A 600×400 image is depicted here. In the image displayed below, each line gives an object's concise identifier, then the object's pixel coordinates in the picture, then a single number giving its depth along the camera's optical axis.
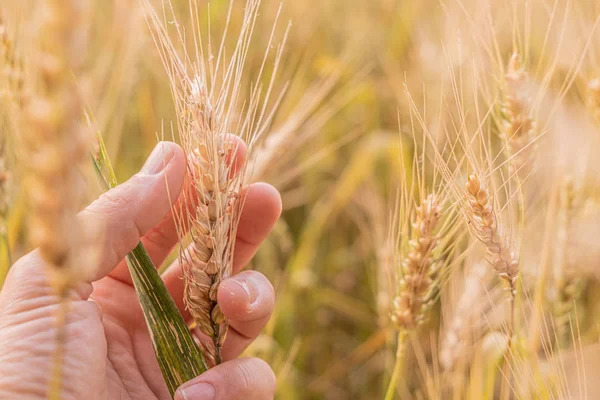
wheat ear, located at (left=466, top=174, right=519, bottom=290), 0.55
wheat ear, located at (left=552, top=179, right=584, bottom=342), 0.65
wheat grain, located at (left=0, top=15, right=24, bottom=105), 0.59
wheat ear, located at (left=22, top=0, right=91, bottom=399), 0.40
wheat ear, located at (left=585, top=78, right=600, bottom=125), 0.64
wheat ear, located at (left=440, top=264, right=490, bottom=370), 0.67
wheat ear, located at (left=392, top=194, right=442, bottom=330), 0.58
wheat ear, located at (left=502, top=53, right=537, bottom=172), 0.60
